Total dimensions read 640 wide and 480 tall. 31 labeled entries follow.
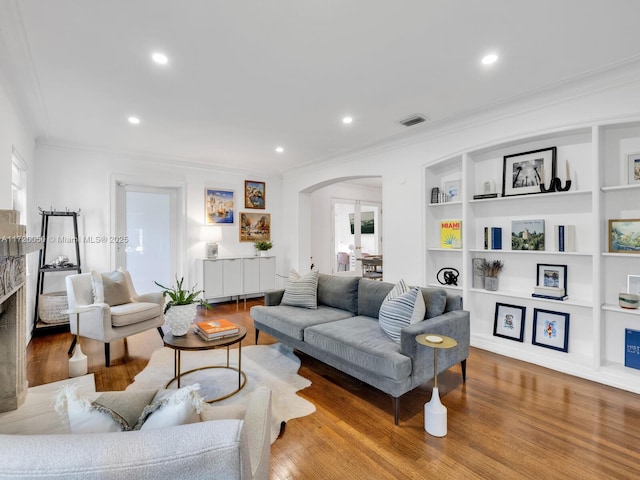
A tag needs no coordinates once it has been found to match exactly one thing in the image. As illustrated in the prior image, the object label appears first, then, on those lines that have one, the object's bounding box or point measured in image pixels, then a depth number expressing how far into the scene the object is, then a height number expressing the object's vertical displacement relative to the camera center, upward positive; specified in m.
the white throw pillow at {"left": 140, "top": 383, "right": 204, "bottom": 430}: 0.93 -0.50
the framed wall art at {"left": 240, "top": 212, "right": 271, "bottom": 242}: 6.40 +0.27
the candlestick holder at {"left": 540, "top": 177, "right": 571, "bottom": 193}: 3.12 +0.52
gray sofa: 2.28 -0.79
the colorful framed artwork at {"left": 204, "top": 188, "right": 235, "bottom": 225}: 5.95 +0.64
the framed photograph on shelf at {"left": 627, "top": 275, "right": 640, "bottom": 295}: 2.77 -0.39
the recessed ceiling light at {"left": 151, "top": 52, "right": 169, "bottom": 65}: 2.44 +1.41
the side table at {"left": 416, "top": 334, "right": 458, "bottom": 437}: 2.08 -1.12
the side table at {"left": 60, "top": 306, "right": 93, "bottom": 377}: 2.93 -1.12
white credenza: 5.60 -0.65
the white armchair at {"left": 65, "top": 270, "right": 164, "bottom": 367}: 3.22 -0.72
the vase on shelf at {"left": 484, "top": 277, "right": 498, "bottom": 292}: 3.64 -0.50
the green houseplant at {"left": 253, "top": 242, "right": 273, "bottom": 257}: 6.27 -0.11
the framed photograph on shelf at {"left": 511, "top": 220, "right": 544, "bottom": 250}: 3.37 +0.05
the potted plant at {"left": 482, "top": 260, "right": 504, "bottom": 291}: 3.64 -0.38
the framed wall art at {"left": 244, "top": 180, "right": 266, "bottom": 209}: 6.42 +0.93
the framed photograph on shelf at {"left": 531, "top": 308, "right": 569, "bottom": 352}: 3.21 -0.93
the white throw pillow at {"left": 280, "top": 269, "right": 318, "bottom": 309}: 3.67 -0.60
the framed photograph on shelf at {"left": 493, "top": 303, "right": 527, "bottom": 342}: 3.50 -0.92
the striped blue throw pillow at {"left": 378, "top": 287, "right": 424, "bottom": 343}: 2.54 -0.59
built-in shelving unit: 2.85 -0.06
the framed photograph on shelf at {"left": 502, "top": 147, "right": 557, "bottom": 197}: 3.30 +0.72
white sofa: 0.67 -0.46
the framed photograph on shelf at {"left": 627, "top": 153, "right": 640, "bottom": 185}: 2.77 +0.61
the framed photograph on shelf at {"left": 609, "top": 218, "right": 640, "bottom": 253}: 2.75 +0.03
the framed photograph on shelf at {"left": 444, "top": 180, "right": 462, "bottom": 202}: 4.01 +0.62
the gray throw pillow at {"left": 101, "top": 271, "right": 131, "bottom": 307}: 3.61 -0.54
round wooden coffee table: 2.47 -0.80
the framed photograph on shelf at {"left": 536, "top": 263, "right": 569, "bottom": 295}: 3.25 -0.38
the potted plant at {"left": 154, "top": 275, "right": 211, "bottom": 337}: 2.61 -0.59
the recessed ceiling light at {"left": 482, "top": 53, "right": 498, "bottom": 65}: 2.48 +1.41
